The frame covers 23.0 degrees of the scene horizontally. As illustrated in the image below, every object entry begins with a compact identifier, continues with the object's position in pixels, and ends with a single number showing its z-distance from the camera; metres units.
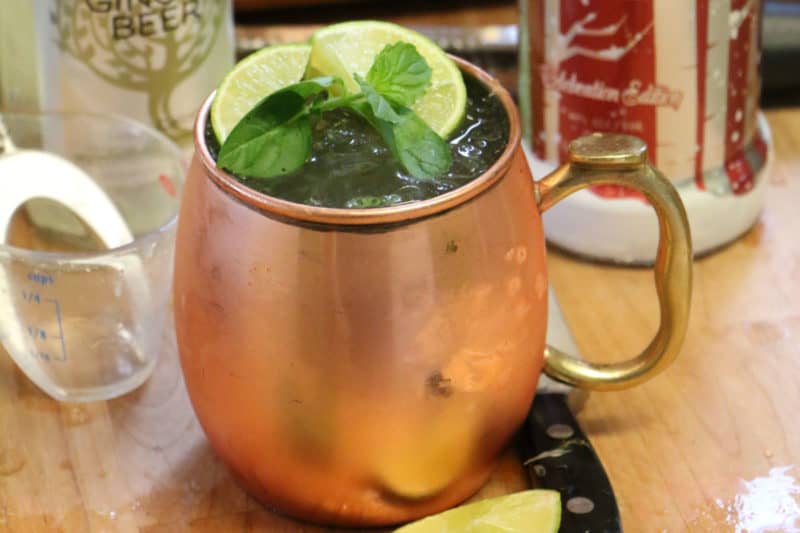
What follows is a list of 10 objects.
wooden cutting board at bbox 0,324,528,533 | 0.50
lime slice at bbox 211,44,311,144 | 0.47
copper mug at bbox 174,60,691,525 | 0.45
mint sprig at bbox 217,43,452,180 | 0.46
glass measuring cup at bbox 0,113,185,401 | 0.54
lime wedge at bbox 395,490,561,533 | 0.47
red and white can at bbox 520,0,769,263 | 0.56
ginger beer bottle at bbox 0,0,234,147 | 0.58
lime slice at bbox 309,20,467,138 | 0.47
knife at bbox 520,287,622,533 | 0.48
